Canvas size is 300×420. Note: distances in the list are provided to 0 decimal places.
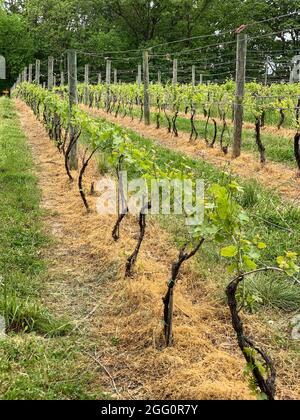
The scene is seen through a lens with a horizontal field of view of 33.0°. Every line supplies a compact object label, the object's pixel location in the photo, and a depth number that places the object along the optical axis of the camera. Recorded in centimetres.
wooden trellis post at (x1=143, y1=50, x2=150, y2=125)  1573
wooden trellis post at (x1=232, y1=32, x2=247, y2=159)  993
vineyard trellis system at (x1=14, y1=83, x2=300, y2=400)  275
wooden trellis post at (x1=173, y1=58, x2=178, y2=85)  1848
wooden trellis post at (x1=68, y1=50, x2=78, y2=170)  874
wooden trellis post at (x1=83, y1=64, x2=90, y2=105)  2493
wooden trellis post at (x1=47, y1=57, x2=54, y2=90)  1570
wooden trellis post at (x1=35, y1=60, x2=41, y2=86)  2371
